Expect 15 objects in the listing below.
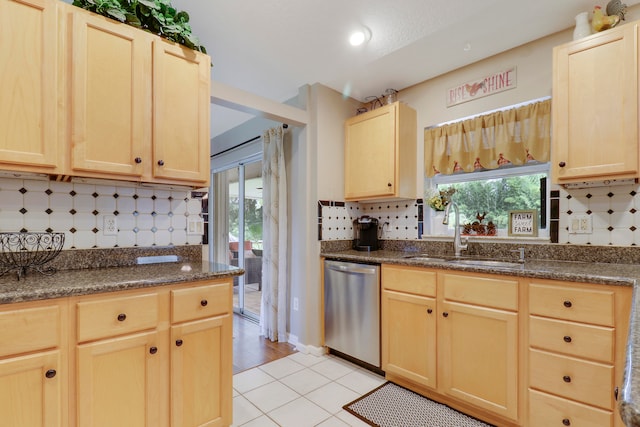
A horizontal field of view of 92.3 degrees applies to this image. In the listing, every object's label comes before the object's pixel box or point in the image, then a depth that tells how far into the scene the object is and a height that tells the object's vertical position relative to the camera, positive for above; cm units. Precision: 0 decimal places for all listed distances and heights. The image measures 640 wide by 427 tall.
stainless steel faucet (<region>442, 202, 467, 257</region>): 244 -20
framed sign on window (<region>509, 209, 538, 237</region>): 227 -8
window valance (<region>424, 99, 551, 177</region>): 224 +57
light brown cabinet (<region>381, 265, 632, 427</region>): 147 -76
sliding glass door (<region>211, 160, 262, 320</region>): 404 -22
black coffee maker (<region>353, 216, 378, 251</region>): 294 -22
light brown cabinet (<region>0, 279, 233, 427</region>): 118 -65
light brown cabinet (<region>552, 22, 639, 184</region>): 168 +61
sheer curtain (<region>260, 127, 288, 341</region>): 313 -30
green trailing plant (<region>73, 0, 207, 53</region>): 162 +109
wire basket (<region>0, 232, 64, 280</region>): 155 -21
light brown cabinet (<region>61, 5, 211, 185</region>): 153 +59
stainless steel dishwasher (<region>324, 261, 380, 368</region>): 241 -82
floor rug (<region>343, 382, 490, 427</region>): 185 -128
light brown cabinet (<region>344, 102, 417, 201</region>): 269 +53
